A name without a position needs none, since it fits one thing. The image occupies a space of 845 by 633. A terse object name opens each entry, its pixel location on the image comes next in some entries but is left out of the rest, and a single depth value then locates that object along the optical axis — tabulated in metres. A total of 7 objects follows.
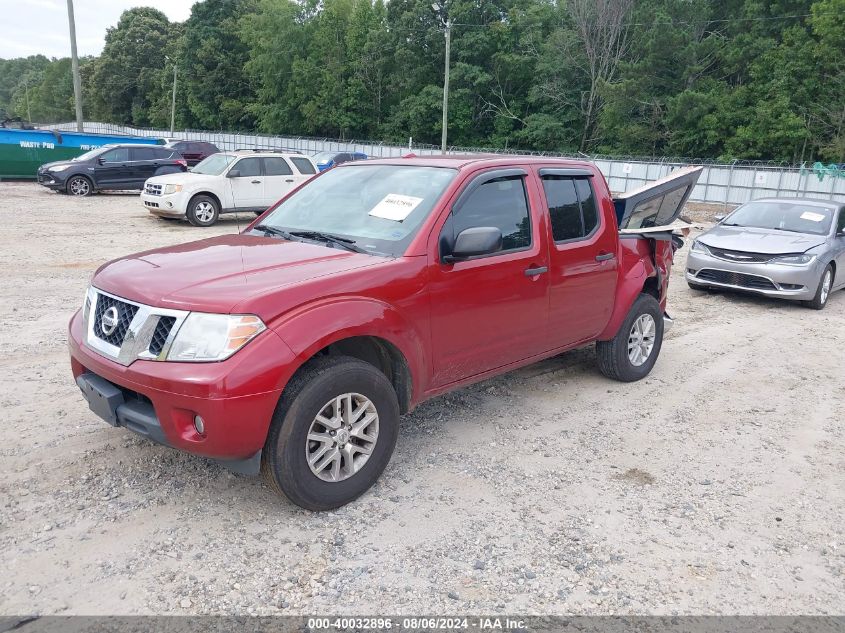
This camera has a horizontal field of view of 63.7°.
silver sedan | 9.46
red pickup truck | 3.25
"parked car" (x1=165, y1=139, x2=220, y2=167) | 30.25
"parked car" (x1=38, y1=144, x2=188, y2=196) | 20.48
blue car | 30.70
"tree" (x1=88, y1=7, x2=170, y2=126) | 90.25
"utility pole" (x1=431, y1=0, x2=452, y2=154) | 60.09
